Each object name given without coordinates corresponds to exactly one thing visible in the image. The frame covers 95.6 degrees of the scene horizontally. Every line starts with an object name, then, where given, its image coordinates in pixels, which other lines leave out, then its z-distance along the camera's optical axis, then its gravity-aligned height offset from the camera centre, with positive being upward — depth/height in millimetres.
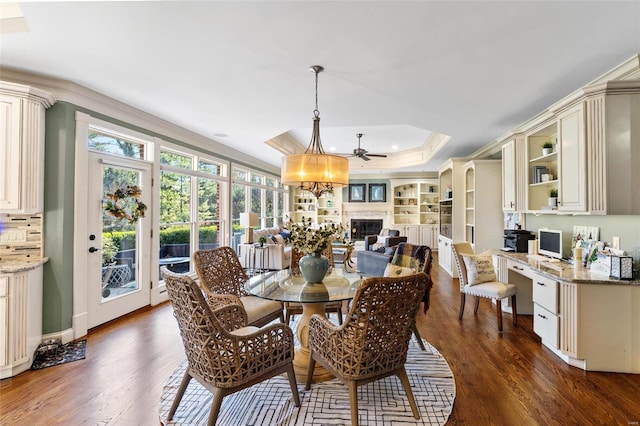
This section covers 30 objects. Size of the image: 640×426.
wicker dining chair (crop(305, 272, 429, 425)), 1682 -753
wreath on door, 3406 +134
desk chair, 3314 -874
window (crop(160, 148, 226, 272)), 4402 +175
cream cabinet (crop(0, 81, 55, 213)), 2523 +614
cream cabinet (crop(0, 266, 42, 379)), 2330 -903
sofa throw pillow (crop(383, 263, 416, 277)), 2535 -494
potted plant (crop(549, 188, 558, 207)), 3289 +219
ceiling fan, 6191 +1342
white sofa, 6129 -889
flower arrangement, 2512 -195
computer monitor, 3314 -321
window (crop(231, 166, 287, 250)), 6594 +466
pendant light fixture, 2609 +423
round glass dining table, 2258 -636
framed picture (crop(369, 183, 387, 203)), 10070 +772
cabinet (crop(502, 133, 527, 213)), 3898 +587
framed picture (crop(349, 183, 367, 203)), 10141 +808
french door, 3252 -278
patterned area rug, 1892 -1334
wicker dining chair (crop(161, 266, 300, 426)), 1662 -833
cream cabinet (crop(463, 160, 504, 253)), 5047 +146
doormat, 2570 -1301
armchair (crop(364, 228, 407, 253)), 6090 -602
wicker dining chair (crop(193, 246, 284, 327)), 2561 -677
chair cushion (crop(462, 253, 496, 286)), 3557 -669
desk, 2422 -905
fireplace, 10000 -416
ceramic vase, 2555 -459
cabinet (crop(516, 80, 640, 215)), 2418 +594
